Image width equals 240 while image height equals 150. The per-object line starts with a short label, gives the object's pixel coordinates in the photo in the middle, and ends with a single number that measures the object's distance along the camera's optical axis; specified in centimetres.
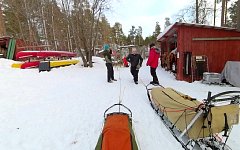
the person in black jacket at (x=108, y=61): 554
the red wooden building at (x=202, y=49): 624
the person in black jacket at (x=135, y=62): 540
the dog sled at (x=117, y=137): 168
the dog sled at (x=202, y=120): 194
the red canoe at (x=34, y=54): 835
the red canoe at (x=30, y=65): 734
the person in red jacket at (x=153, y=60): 527
